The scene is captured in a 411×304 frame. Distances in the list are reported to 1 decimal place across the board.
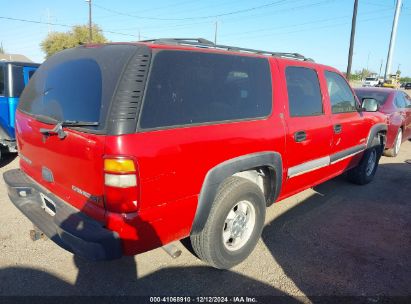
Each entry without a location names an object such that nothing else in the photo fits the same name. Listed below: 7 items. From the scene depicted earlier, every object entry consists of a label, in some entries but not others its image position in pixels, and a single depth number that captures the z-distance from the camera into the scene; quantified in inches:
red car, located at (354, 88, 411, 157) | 270.8
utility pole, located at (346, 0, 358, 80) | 689.4
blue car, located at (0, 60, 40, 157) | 228.9
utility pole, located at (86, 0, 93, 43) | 1262.3
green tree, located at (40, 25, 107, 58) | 1736.0
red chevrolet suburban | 82.6
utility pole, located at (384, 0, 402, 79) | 822.2
